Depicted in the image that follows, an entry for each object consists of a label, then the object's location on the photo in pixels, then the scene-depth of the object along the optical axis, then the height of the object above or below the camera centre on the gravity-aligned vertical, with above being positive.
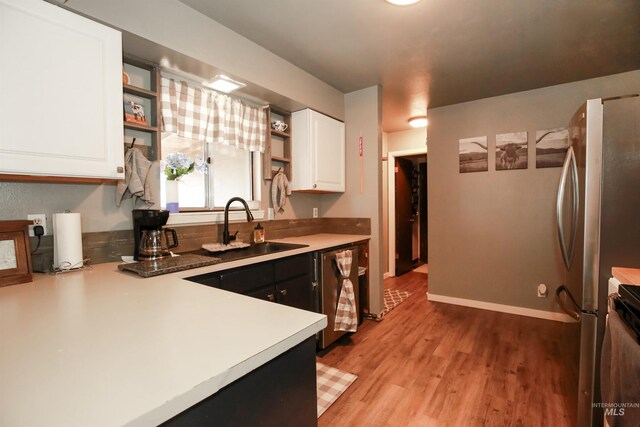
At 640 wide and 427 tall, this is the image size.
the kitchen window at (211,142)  1.95 +0.53
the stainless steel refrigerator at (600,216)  1.33 -0.06
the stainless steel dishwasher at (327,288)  2.21 -0.66
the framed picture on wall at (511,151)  2.99 +0.58
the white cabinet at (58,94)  1.10 +0.50
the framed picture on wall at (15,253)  1.14 -0.18
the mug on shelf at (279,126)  2.64 +0.78
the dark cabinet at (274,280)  1.57 -0.46
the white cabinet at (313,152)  2.66 +0.54
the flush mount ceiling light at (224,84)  1.94 +0.89
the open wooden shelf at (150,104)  1.71 +0.67
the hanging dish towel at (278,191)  2.61 +0.16
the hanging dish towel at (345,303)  2.37 -0.83
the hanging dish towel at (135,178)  1.60 +0.18
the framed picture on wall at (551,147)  2.81 +0.58
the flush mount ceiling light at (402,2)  1.64 +1.20
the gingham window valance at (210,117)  1.89 +0.70
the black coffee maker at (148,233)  1.57 -0.14
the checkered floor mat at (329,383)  1.69 -1.18
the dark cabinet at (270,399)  0.57 -0.45
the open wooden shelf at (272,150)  2.56 +0.56
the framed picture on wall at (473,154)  3.19 +0.59
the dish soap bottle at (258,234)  2.36 -0.22
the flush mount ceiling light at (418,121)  3.80 +1.17
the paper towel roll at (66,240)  1.34 -0.15
